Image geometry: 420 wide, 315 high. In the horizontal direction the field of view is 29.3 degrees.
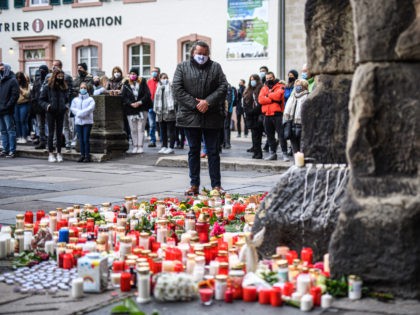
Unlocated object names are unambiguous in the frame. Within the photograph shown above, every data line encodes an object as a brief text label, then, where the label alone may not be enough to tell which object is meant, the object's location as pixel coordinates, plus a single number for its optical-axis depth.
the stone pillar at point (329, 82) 5.95
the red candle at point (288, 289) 4.69
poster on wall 29.41
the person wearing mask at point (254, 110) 16.67
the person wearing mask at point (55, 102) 15.97
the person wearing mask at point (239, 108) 26.42
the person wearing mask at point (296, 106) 14.45
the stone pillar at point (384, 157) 4.60
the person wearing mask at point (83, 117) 16.17
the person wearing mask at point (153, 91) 20.83
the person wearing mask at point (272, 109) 15.68
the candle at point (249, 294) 4.70
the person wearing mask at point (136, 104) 17.97
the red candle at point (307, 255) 5.23
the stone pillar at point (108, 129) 17.14
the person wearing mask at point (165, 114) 18.33
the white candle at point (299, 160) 5.71
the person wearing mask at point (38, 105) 17.78
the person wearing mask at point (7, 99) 17.20
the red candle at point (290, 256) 5.26
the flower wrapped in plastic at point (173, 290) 4.68
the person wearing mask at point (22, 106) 19.55
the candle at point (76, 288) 4.79
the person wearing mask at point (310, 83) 14.17
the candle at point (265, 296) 4.63
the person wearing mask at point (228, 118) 20.93
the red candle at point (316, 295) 4.55
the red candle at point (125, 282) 4.92
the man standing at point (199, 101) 9.93
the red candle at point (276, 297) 4.57
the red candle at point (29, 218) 7.25
